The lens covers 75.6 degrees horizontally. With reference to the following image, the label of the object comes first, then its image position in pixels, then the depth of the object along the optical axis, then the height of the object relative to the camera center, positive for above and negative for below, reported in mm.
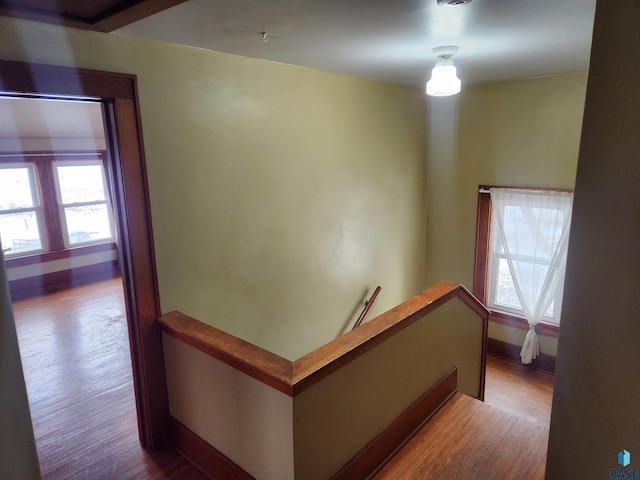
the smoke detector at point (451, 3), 1596 +617
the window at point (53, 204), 5602 -467
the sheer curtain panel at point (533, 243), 3875 -789
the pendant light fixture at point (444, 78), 2549 +526
